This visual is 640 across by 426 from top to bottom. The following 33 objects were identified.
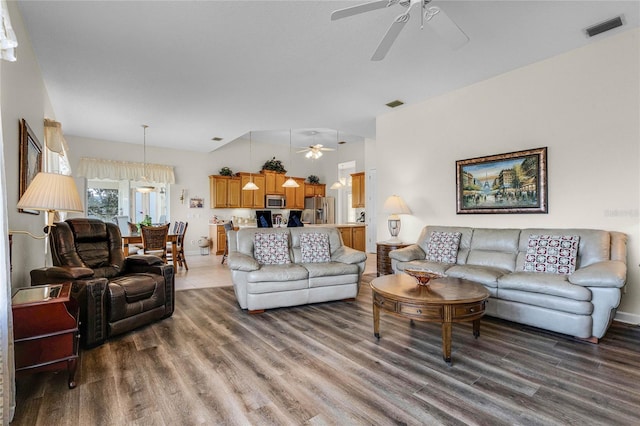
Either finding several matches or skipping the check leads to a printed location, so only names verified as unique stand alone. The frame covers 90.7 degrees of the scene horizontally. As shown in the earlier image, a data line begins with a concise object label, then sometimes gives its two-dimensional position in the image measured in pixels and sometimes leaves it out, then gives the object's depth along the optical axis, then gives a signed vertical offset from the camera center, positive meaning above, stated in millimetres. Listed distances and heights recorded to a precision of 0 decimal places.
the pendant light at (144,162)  7014 +1210
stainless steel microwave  9062 +232
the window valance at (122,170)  6981 +965
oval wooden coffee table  2359 -729
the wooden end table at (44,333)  1874 -740
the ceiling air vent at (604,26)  2938 +1727
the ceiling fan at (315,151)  6766 +1265
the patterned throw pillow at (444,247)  4023 -511
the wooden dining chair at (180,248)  6000 -718
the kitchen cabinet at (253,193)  8719 +468
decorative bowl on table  2689 -577
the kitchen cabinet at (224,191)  8436 +523
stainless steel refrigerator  9625 +16
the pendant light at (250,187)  7648 +571
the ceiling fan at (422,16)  2186 +1382
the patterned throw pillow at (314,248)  4148 -510
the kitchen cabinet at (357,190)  8414 +509
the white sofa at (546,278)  2645 -686
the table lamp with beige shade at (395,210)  5043 -25
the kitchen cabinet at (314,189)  9812 +638
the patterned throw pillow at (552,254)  3092 -480
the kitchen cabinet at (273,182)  9031 +812
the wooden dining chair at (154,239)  5176 -460
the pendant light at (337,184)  8000 +657
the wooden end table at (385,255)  4938 -748
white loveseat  3521 -768
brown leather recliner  2584 -644
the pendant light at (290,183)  7609 +643
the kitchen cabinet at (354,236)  7578 -653
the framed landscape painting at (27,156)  2814 +544
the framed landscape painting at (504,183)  3771 +315
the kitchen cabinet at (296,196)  9445 +415
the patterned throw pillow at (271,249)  3945 -489
